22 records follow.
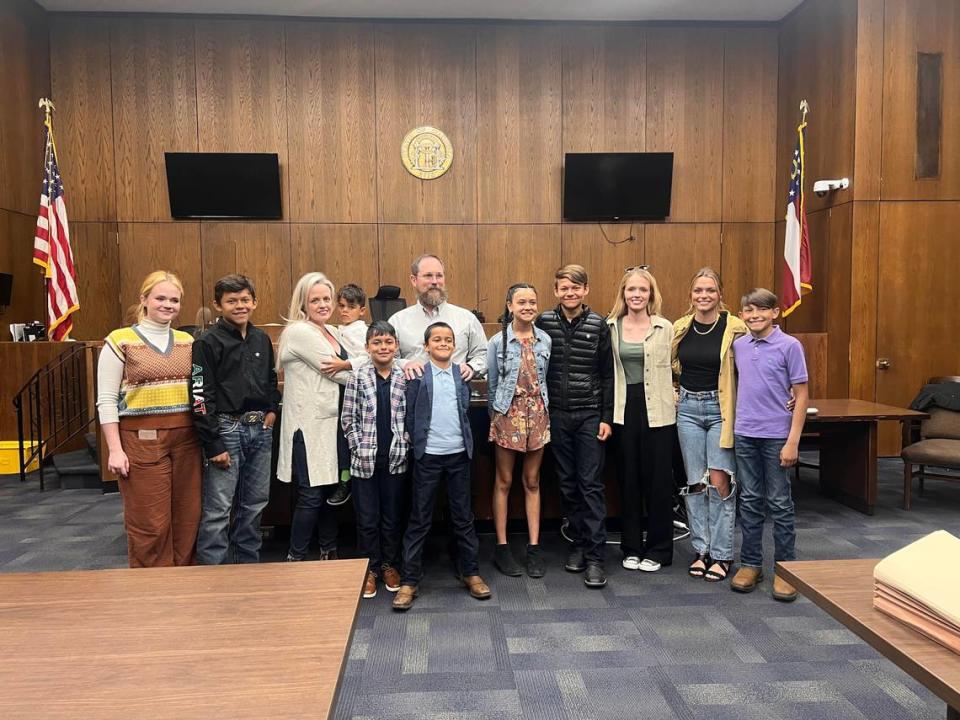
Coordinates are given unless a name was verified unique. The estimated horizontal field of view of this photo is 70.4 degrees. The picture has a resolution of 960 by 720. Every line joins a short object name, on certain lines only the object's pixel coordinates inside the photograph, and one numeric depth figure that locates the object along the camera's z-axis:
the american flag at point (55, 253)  7.04
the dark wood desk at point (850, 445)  4.75
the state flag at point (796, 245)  7.32
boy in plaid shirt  3.22
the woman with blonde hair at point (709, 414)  3.38
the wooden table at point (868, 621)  0.97
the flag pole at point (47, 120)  7.06
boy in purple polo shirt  3.20
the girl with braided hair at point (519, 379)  3.46
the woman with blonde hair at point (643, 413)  3.54
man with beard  3.65
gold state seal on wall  8.13
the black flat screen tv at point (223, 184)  7.91
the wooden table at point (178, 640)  0.97
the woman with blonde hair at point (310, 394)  3.23
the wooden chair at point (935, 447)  4.88
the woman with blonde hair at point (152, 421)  2.77
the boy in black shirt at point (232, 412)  2.93
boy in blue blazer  3.26
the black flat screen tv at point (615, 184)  8.13
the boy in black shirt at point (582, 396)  3.52
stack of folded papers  1.03
